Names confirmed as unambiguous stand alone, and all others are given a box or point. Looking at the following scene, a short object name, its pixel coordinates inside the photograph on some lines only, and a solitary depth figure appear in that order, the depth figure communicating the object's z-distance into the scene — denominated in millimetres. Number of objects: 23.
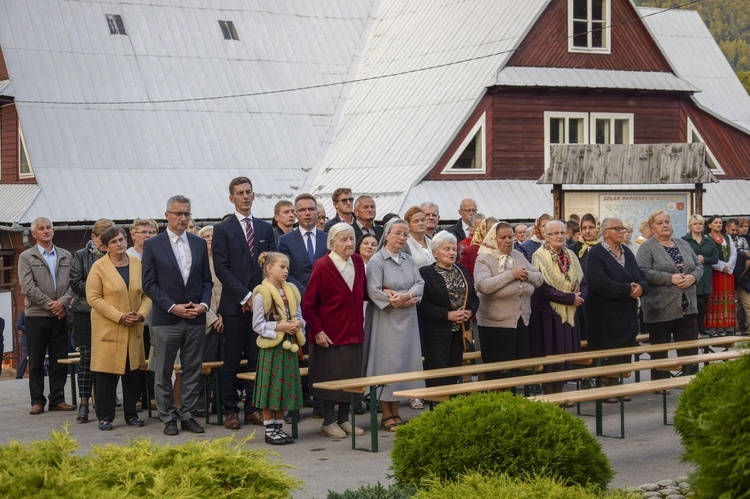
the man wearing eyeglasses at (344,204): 13477
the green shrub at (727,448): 4234
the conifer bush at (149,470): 5254
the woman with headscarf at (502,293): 12312
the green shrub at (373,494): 6492
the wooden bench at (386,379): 10562
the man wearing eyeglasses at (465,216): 16127
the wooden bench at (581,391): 10172
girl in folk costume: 10961
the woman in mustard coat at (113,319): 11875
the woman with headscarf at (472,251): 13136
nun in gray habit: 11664
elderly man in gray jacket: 13281
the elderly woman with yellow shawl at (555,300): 12883
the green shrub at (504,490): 6133
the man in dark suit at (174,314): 11531
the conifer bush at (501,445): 6992
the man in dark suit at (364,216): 13375
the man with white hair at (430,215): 14234
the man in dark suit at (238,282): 12023
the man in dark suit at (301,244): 12641
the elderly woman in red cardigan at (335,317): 11328
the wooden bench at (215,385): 12219
